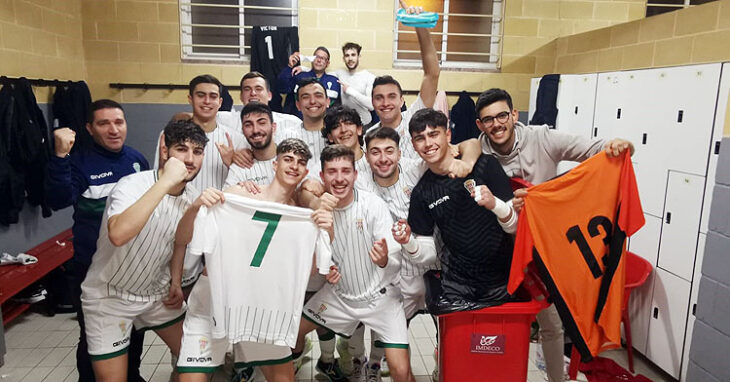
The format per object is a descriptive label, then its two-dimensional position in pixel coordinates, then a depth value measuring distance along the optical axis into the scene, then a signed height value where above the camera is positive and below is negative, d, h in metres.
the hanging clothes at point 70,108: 4.82 -0.03
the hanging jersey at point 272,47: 5.55 +0.74
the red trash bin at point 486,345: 2.32 -1.08
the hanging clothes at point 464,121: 5.73 -0.03
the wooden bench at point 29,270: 3.56 -1.31
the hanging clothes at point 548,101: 4.94 +0.21
